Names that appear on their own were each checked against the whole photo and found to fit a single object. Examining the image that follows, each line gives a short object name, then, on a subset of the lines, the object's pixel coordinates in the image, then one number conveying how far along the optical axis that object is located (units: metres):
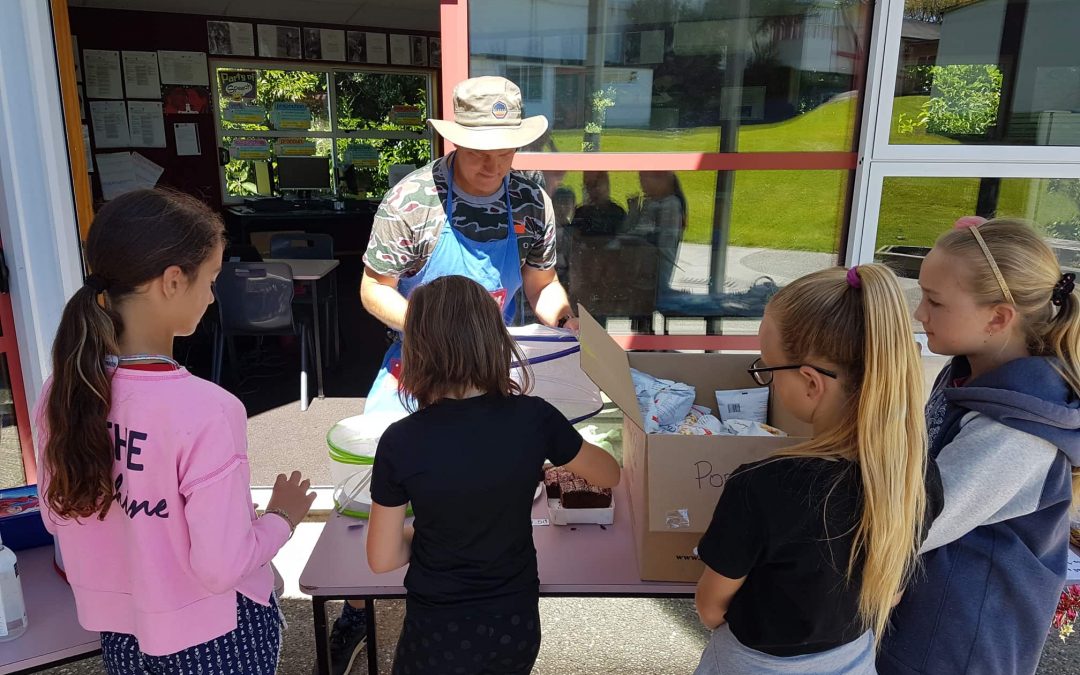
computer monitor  8.10
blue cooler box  1.63
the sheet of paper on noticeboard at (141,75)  7.02
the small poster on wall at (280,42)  7.51
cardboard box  1.35
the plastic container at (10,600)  1.32
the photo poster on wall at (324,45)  7.71
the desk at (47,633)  1.30
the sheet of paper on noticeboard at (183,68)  7.15
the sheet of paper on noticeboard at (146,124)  7.11
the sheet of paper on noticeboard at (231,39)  7.32
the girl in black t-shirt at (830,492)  1.07
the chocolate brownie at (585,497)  1.68
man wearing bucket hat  2.04
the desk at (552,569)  1.46
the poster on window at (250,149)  7.75
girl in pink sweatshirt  1.12
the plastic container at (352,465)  1.67
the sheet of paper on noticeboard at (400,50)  8.06
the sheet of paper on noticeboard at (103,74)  6.90
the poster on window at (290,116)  7.97
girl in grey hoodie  1.24
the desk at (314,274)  4.42
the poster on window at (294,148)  8.09
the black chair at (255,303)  4.19
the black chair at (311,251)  5.28
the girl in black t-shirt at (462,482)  1.22
